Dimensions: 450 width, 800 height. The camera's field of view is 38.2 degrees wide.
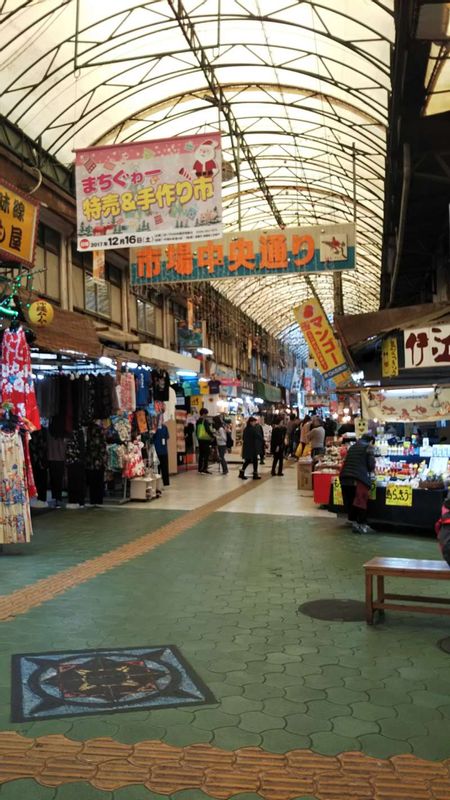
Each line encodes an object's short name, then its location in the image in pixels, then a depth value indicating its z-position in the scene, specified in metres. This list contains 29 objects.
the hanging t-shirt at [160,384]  14.60
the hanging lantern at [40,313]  9.38
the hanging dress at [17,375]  8.30
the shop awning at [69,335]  9.89
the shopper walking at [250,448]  18.19
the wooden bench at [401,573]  5.24
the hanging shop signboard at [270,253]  13.50
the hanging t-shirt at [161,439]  15.62
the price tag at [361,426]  10.17
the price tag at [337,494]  10.84
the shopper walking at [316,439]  18.00
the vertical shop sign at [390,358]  11.35
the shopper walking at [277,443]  19.28
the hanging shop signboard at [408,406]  9.53
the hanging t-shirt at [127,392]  12.53
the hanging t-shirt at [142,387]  13.63
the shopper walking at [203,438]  20.44
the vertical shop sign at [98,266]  13.92
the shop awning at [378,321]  10.71
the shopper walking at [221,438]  20.50
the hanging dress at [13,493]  8.00
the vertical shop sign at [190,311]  24.50
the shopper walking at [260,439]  18.28
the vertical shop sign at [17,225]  8.92
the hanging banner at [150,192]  9.05
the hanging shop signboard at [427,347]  8.98
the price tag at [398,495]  9.71
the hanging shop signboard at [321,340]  16.52
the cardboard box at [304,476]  15.81
